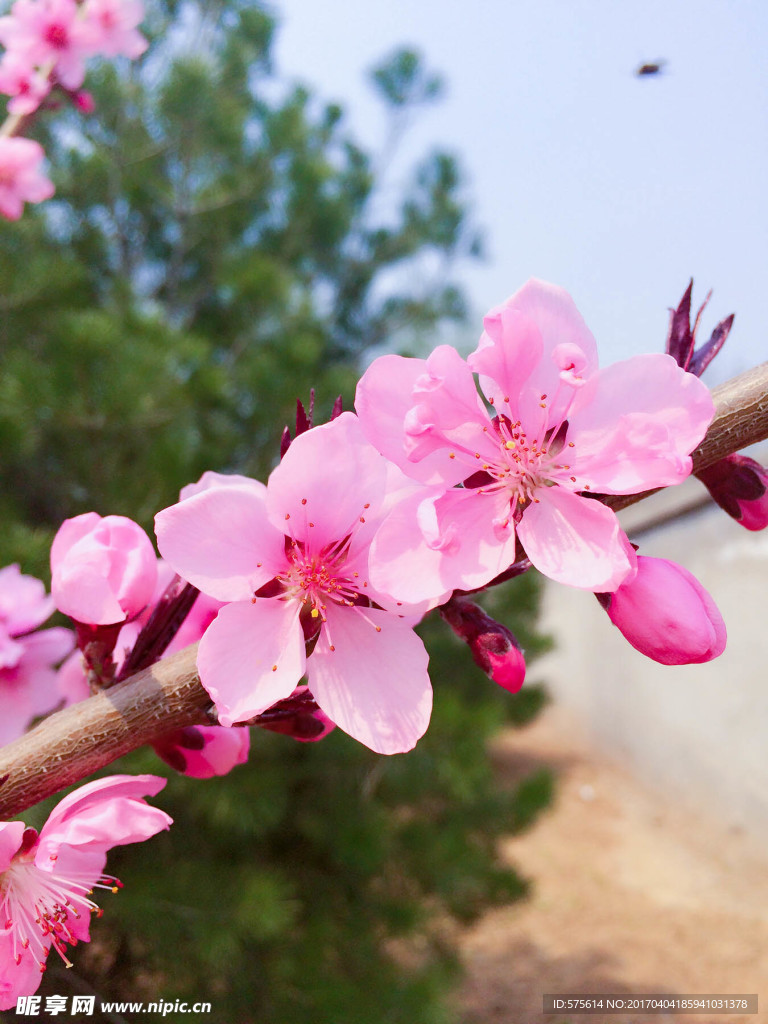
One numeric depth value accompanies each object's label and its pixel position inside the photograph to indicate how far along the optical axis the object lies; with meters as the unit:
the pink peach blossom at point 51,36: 0.68
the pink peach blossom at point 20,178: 0.25
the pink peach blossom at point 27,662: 0.13
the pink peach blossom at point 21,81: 0.67
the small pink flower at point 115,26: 0.71
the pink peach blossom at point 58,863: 0.09
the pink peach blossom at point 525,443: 0.08
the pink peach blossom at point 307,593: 0.08
